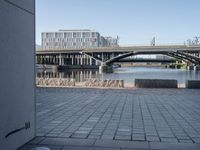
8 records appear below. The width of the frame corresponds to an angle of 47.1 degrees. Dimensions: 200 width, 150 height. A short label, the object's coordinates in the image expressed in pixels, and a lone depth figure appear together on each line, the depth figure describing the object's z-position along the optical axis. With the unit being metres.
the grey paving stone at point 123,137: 4.42
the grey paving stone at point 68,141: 4.14
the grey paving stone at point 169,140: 4.29
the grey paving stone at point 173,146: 3.92
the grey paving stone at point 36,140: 4.17
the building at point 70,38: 81.92
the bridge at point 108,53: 44.68
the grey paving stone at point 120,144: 4.00
